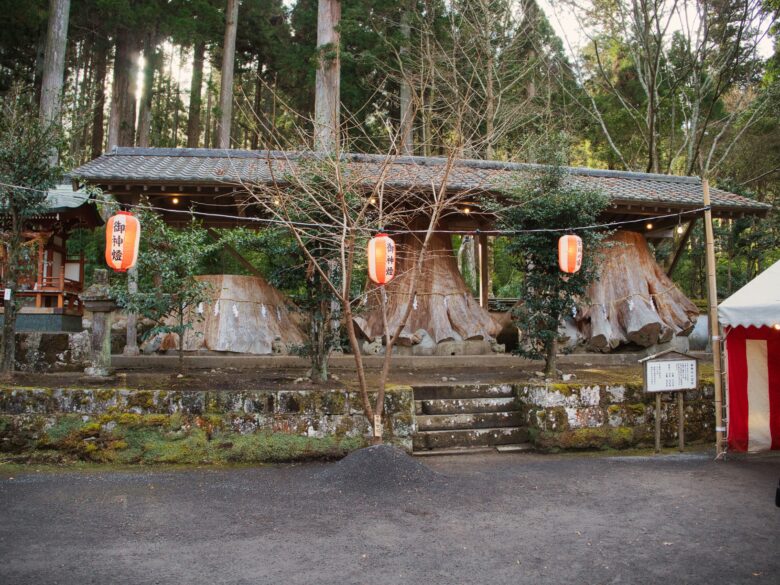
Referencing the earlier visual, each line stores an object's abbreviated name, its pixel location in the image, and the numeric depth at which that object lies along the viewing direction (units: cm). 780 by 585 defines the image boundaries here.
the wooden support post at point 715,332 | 705
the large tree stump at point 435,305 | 1180
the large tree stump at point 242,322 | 1068
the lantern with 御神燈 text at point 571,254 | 818
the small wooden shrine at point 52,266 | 991
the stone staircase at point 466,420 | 739
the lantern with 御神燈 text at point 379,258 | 727
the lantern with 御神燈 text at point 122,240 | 707
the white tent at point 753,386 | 726
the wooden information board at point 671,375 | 735
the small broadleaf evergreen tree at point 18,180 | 752
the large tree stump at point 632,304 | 1184
